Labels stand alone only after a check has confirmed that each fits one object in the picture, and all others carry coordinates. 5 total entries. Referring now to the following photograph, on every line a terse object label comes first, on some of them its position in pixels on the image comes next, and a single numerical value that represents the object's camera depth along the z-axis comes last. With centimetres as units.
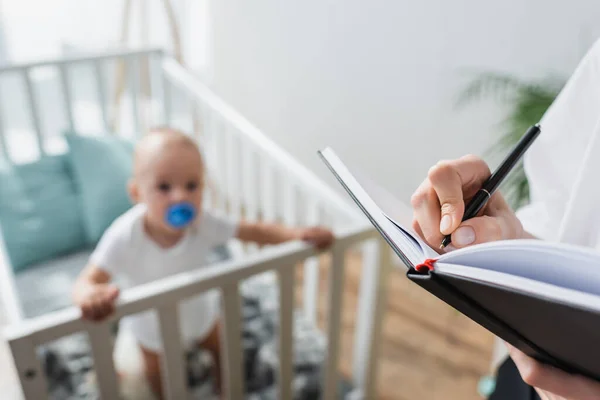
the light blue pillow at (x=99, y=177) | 168
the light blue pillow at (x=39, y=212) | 161
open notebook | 38
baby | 116
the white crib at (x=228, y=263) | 91
